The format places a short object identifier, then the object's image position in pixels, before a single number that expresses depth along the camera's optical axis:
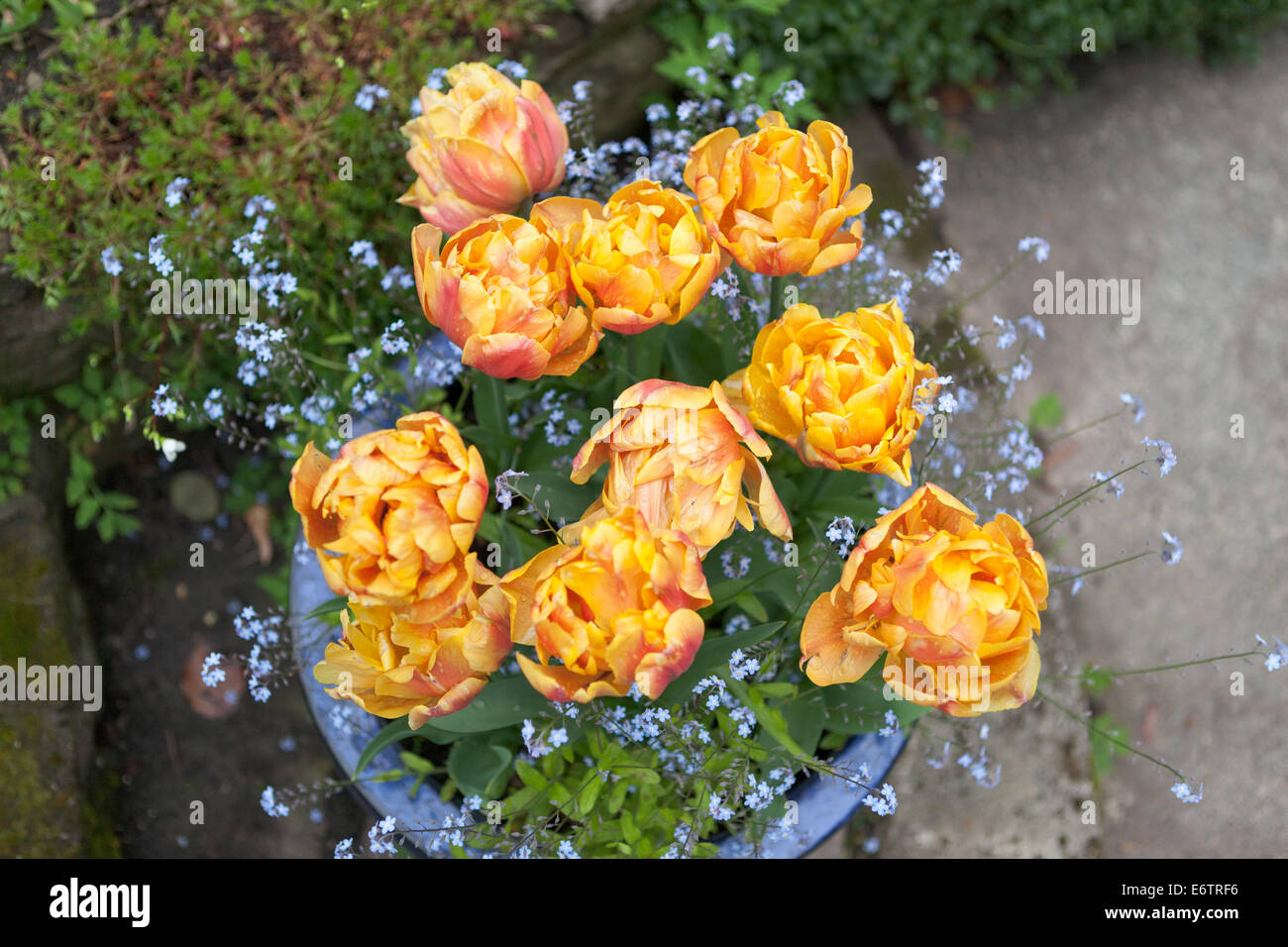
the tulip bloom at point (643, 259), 0.99
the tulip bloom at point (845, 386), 0.98
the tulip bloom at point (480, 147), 1.10
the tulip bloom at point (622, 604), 0.90
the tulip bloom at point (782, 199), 1.01
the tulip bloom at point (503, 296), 0.99
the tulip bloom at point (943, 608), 0.92
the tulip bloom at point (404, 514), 0.91
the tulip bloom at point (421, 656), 0.99
